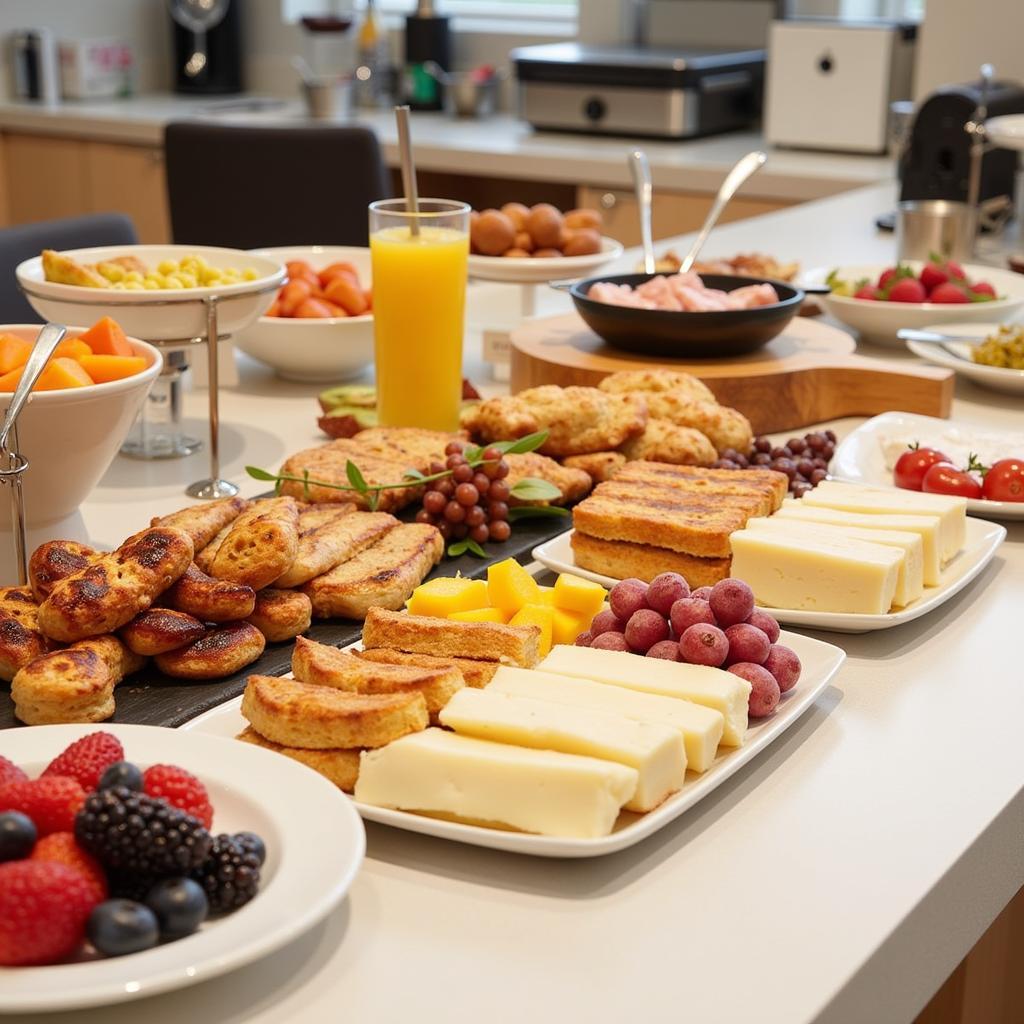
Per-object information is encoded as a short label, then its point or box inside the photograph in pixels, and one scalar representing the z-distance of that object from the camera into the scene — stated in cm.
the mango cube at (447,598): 117
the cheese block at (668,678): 99
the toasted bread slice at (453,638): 106
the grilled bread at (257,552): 117
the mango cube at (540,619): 115
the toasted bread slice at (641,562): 129
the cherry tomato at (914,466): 158
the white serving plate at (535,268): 224
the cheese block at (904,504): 133
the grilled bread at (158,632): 111
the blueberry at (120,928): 72
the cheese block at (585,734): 90
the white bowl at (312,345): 195
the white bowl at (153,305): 157
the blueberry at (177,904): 73
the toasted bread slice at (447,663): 102
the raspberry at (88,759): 83
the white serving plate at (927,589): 122
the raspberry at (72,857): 73
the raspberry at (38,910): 70
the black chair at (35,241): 242
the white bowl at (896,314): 223
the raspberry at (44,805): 77
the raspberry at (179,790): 80
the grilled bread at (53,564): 113
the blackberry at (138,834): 73
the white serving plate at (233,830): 70
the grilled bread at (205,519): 123
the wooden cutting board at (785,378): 184
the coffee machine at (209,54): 556
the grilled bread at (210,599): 113
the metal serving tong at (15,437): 115
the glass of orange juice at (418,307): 172
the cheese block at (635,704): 96
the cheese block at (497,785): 87
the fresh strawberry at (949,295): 230
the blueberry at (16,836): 74
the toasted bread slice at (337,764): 93
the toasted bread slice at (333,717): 93
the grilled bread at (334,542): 123
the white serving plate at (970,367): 197
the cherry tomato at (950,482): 153
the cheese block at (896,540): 125
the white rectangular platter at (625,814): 87
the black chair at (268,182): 321
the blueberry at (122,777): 78
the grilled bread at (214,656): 112
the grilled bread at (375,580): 124
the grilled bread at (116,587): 107
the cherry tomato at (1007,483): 152
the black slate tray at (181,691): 107
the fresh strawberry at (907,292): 230
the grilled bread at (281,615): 119
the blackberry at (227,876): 76
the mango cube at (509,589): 117
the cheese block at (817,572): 122
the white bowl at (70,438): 121
